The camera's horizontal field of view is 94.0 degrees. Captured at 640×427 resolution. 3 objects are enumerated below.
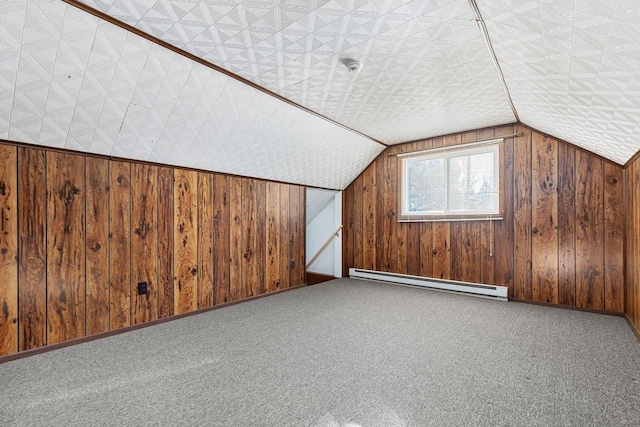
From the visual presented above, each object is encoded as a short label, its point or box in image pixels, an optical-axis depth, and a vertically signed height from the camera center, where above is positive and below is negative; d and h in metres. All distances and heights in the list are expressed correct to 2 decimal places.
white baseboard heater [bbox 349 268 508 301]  3.47 -0.88
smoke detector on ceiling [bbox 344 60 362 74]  2.10 +1.08
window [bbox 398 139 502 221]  3.64 +0.45
